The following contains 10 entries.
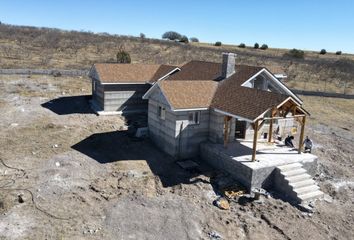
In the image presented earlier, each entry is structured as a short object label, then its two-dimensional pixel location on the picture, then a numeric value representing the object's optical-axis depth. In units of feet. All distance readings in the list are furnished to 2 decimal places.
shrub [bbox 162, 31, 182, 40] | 404.57
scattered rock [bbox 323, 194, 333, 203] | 54.17
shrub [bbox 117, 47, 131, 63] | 154.40
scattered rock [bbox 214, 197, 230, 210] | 49.78
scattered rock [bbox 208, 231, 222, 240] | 42.88
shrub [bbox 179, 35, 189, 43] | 326.67
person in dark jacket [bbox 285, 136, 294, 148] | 67.51
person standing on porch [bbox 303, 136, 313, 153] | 65.30
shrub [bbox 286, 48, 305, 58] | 258.37
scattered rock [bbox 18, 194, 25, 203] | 46.60
